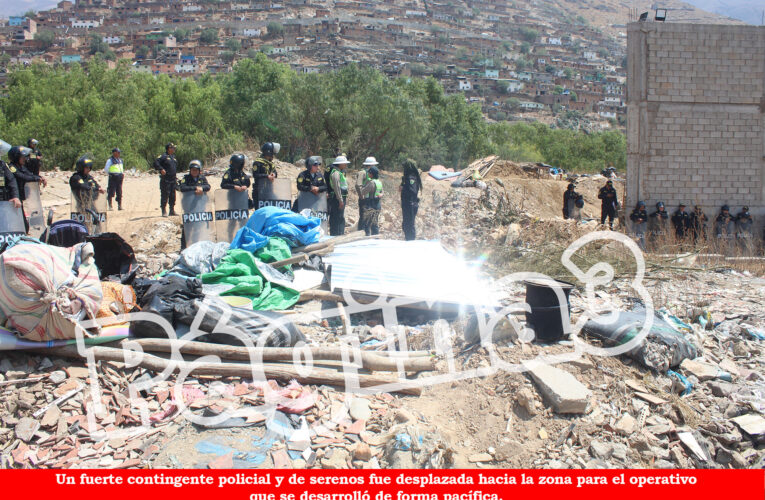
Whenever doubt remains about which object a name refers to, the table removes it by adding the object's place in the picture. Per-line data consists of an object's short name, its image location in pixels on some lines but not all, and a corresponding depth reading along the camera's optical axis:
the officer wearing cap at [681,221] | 12.91
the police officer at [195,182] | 7.64
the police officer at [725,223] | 13.22
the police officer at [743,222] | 13.30
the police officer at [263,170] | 7.93
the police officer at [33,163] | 9.68
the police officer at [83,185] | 8.11
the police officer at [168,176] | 10.42
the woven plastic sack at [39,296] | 3.90
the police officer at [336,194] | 8.27
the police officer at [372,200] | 8.42
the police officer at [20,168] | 7.13
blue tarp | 6.37
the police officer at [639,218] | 12.94
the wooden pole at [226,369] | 4.08
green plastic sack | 5.39
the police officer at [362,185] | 8.52
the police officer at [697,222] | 13.05
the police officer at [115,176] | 11.14
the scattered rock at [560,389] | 4.01
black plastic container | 4.90
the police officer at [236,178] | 7.70
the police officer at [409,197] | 8.69
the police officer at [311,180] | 8.05
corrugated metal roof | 5.60
